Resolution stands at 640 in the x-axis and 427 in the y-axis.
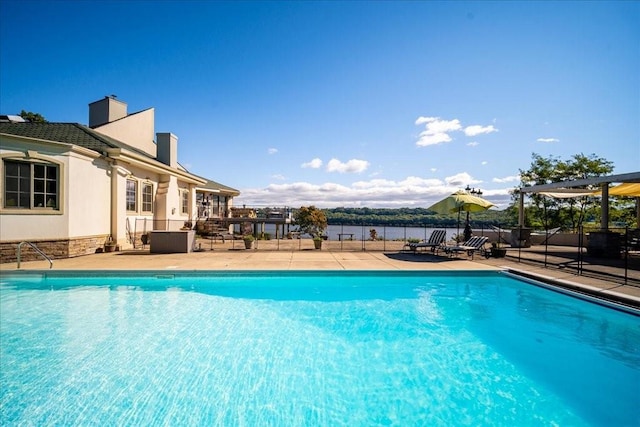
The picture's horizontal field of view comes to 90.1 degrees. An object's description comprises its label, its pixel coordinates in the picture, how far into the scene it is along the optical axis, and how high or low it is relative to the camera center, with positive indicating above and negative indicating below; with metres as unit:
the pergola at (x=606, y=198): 13.11 +0.71
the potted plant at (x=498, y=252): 13.63 -1.61
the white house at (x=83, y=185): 11.19 +1.23
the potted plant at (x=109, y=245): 13.83 -1.36
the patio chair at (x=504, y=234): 19.78 -1.24
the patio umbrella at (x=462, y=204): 14.51 +0.48
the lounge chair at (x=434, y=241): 14.57 -1.22
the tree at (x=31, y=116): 25.73 +7.94
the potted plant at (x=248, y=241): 15.92 -1.37
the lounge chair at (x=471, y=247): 13.35 -1.39
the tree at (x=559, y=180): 24.97 +2.85
